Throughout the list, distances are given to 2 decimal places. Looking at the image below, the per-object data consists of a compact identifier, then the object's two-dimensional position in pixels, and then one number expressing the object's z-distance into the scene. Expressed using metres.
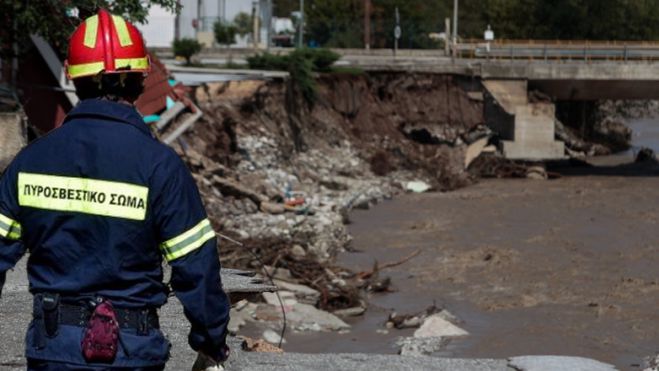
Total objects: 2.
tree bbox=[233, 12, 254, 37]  67.06
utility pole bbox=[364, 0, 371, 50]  61.03
